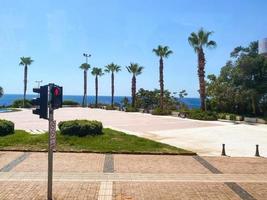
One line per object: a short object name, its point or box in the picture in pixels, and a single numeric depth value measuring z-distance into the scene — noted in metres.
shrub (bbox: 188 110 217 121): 24.76
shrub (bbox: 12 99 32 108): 41.87
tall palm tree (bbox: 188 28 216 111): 26.86
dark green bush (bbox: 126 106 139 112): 35.02
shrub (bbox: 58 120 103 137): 12.80
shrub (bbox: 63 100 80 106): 47.30
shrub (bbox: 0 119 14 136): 13.01
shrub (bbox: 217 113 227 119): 25.93
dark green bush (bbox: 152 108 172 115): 30.36
